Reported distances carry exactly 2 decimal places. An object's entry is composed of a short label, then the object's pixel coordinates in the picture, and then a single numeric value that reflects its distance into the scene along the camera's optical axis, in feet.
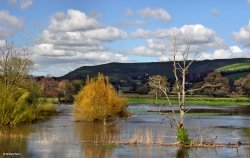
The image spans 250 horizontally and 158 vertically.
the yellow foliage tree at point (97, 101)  231.71
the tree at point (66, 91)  533.14
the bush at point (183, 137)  125.57
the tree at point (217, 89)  632.71
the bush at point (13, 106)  192.07
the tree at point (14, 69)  246.68
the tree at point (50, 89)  593.83
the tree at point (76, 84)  574.97
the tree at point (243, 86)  624.59
